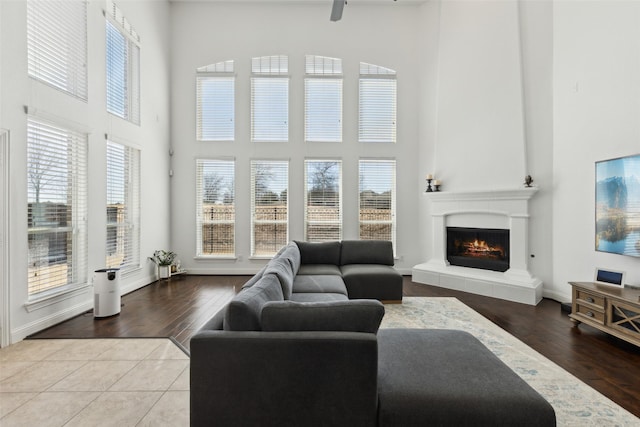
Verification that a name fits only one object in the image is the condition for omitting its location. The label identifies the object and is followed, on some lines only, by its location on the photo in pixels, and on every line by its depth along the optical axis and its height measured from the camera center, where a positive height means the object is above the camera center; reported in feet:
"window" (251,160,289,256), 20.97 +0.80
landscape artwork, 10.52 +0.32
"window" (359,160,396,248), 21.02 +0.87
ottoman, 4.63 -2.94
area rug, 6.51 -4.40
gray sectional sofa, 4.70 -2.88
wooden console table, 9.26 -3.25
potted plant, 18.92 -3.05
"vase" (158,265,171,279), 19.03 -3.69
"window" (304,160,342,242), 20.99 +0.73
